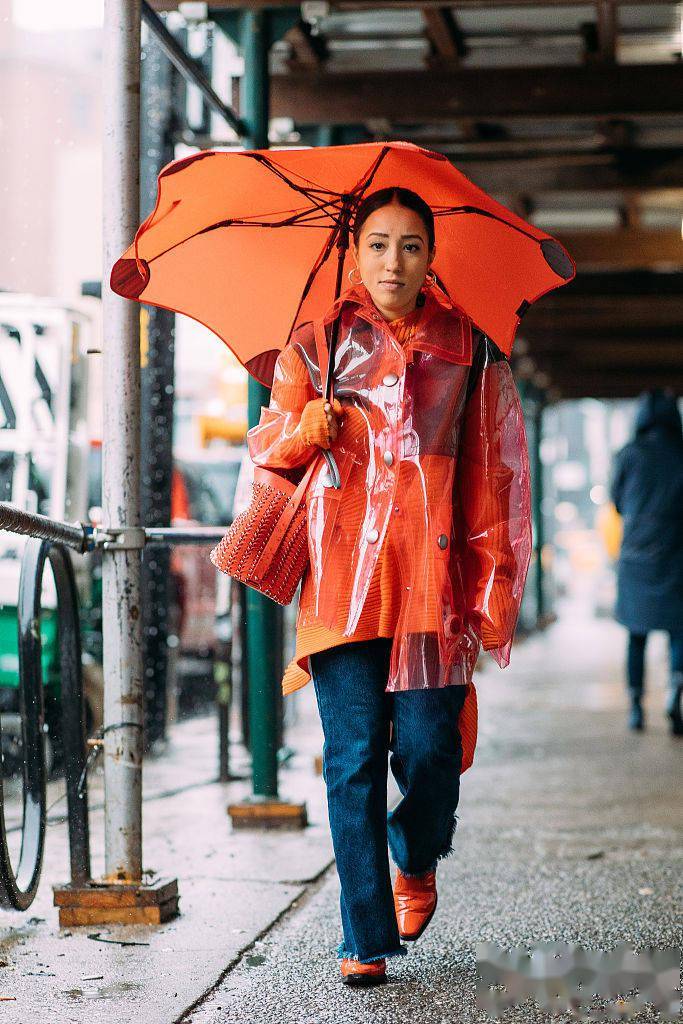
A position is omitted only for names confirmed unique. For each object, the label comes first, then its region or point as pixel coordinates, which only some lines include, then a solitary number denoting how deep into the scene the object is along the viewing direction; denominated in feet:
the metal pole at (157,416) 28.02
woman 11.44
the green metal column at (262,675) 19.42
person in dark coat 30.76
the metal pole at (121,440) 14.26
